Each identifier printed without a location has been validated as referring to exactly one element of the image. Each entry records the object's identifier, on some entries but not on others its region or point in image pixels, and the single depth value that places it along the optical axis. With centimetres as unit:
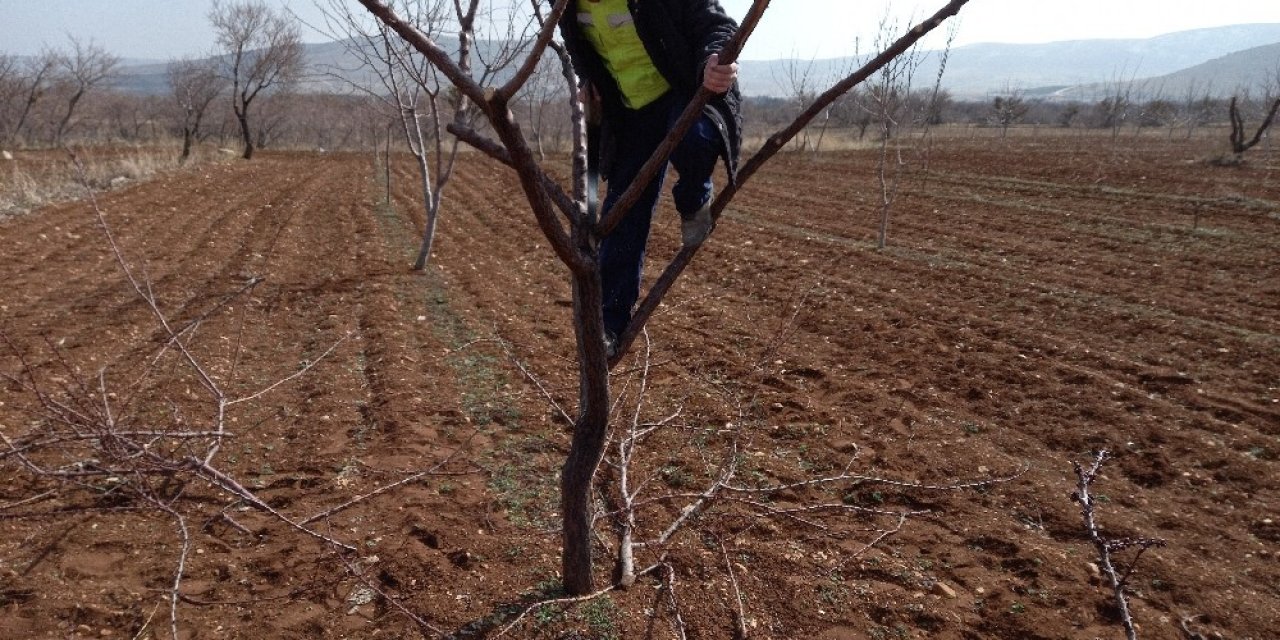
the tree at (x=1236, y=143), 1819
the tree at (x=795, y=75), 1901
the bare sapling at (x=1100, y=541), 114
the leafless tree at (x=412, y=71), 559
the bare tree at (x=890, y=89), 802
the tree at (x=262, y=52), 2478
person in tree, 176
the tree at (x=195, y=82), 2666
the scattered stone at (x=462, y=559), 245
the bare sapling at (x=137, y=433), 157
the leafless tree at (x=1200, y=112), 4087
